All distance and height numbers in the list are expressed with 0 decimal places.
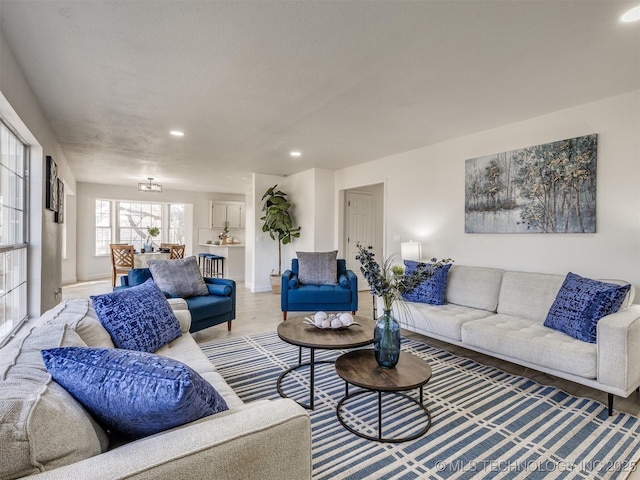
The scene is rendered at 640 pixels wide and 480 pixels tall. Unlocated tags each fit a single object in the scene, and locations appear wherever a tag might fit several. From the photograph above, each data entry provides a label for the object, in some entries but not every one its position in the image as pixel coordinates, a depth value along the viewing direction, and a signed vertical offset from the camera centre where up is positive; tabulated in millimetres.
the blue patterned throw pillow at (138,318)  1883 -500
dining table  6887 -457
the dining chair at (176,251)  7109 -331
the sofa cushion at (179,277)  3447 -438
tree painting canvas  3029 +524
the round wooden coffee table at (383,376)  1823 -796
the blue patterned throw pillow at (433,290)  3477 -539
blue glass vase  2010 -620
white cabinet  9320 +641
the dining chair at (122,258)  6477 -449
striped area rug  1678 -1138
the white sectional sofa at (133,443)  749 -533
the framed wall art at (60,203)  4312 +432
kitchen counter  8016 -227
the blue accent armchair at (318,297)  4234 -756
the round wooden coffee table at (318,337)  2201 -695
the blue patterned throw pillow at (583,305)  2318 -467
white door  6512 +297
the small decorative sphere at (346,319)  2508 -615
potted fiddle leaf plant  6156 +319
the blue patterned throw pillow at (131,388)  918 -437
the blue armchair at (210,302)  3350 -691
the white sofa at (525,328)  2109 -715
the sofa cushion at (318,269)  4535 -429
